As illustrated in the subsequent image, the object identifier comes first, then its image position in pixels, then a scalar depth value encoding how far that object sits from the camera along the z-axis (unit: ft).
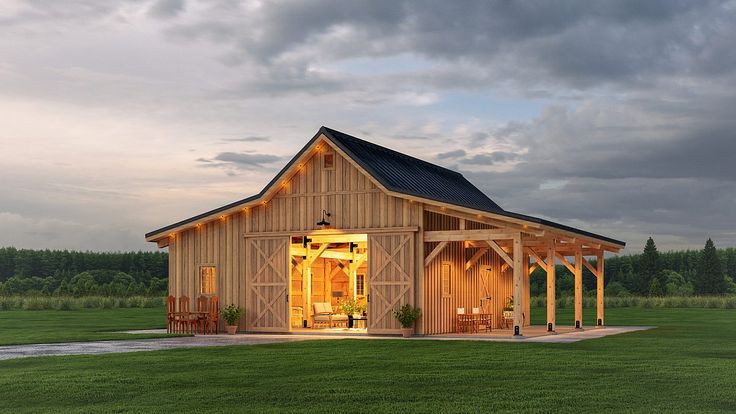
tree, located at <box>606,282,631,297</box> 249.96
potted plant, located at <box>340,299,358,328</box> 95.01
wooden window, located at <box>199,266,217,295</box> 94.02
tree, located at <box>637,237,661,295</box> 246.06
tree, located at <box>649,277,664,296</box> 226.36
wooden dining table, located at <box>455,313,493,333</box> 87.45
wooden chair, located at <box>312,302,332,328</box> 97.50
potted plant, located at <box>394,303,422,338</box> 81.76
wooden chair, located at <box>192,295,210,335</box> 90.94
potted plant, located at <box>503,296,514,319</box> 100.12
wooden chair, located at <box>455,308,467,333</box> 87.97
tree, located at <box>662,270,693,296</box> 246.27
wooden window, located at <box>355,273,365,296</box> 107.49
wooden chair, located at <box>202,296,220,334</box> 90.85
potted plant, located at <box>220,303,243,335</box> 90.02
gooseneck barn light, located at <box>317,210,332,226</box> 87.51
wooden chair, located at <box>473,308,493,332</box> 88.38
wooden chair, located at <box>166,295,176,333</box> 91.40
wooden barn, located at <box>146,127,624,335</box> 83.35
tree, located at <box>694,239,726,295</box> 236.22
